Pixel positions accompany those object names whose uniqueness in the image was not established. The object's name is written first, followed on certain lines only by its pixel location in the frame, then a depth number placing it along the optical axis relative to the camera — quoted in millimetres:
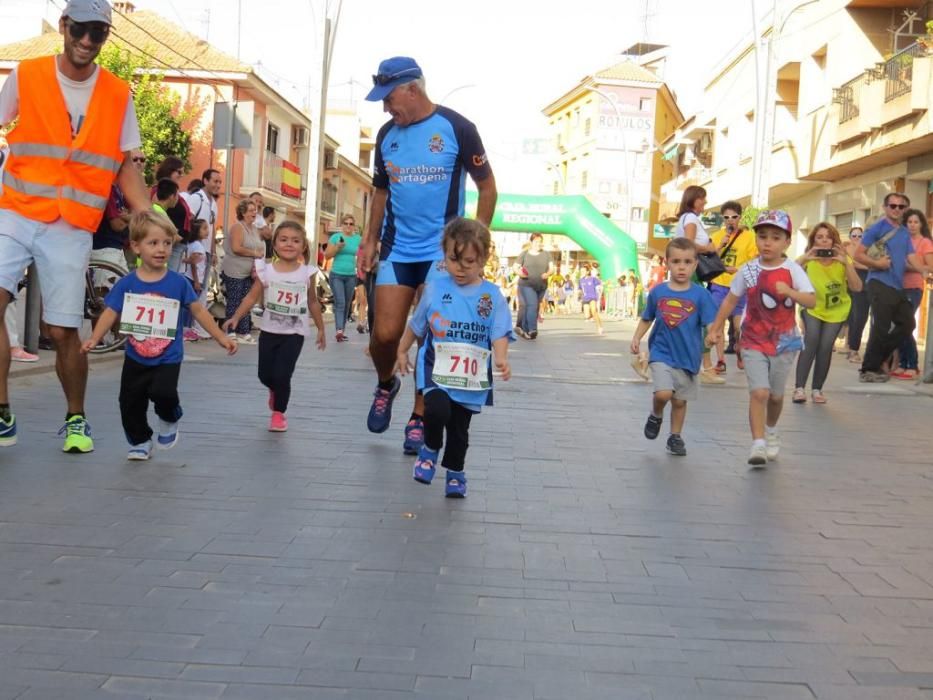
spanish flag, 52281
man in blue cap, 6625
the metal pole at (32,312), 10656
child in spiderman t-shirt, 7664
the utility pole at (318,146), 25266
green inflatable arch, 40844
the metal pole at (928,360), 13056
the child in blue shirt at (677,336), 7781
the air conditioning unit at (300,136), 56016
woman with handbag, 12531
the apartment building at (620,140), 81188
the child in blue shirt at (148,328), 6223
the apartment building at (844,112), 23578
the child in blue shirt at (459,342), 5703
